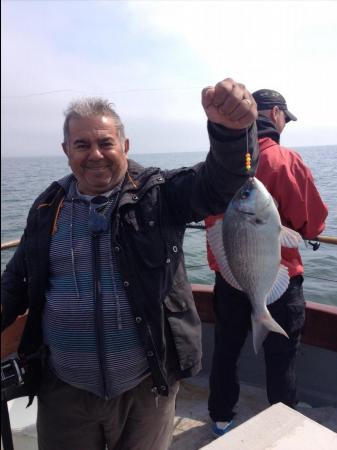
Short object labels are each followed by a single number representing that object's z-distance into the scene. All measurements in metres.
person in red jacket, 2.65
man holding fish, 1.81
